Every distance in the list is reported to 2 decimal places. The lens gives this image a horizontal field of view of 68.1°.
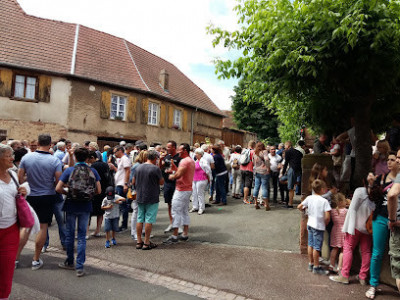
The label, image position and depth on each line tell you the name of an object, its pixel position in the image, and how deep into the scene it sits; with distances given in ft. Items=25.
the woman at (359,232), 14.49
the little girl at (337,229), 15.94
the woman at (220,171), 31.01
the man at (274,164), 30.78
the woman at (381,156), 17.17
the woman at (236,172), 33.76
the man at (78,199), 14.80
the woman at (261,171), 27.96
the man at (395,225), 12.29
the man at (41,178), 15.72
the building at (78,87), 49.65
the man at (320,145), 25.32
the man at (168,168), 22.63
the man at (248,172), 31.78
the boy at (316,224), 15.40
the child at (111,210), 19.01
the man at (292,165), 28.58
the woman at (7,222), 10.09
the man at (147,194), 18.52
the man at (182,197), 20.39
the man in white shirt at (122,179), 22.91
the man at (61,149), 26.40
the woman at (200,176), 27.66
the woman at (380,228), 13.44
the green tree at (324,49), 15.52
